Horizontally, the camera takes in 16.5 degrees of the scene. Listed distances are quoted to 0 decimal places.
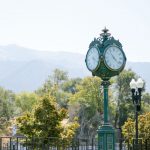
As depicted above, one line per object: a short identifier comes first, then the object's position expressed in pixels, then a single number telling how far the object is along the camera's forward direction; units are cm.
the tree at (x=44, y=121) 2029
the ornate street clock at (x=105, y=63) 1059
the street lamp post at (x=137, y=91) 1738
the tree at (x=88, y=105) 5162
